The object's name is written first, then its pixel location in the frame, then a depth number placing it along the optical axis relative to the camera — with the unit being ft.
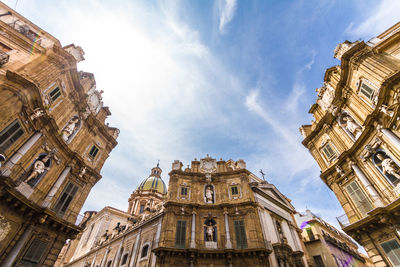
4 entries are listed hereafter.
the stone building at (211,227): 59.57
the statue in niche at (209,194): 75.27
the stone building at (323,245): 90.02
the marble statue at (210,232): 65.06
